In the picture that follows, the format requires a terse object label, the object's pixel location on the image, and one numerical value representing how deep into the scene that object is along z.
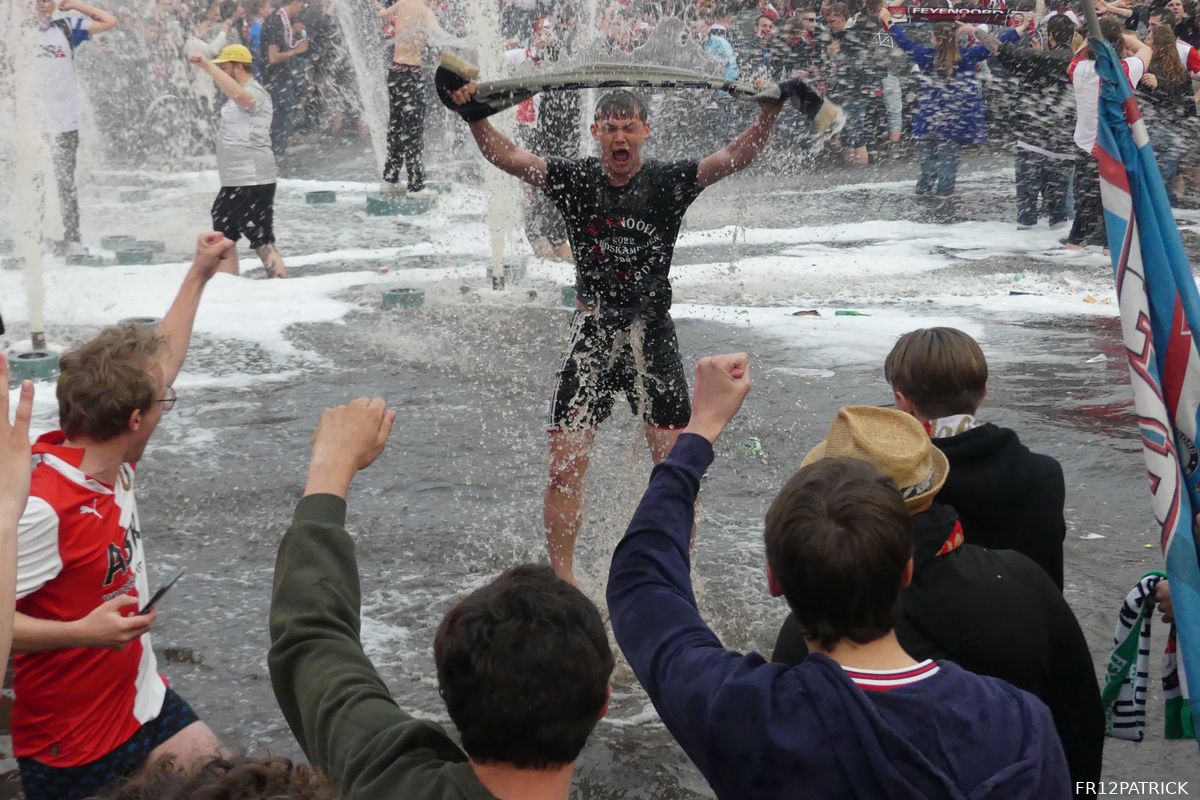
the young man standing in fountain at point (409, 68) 12.89
